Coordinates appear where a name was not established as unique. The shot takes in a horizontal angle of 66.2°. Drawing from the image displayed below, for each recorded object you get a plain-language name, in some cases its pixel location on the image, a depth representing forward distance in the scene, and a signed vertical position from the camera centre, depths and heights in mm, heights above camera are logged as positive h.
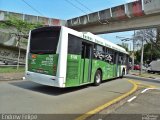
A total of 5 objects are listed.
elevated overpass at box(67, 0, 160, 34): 10673 +4568
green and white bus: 5104 +240
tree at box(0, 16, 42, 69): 11593 +3459
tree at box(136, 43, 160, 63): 41395 +3732
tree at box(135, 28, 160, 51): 35414 +7909
